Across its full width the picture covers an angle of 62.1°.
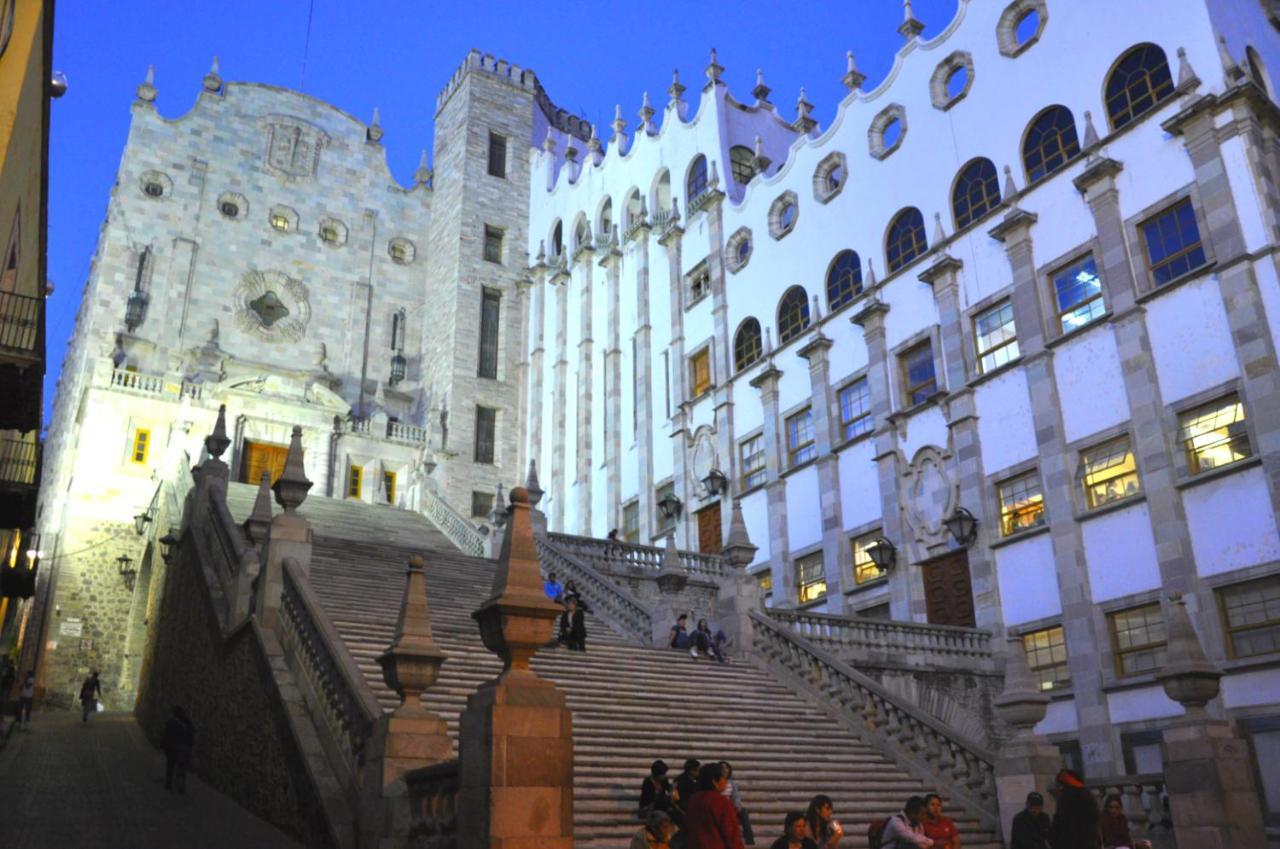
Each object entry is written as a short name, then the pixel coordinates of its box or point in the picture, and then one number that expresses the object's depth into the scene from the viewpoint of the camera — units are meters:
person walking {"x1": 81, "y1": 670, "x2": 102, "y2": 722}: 23.75
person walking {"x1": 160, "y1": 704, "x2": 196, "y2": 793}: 14.55
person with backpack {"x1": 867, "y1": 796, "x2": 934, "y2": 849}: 8.85
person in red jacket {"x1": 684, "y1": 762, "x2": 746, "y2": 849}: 7.45
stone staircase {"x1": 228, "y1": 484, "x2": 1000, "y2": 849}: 12.59
